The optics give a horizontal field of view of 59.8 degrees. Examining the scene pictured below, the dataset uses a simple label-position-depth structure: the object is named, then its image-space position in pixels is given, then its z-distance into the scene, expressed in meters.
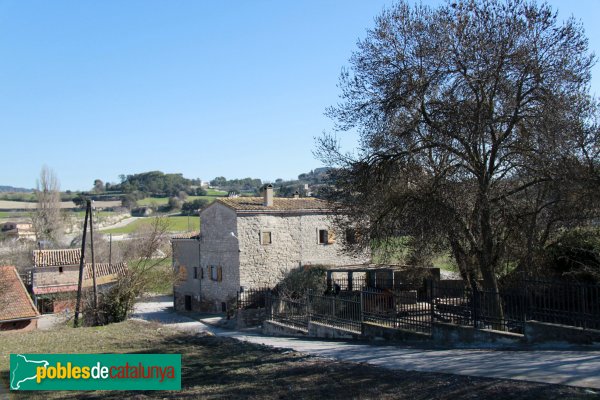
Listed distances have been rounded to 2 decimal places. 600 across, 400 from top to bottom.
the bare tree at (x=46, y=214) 63.91
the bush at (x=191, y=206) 101.64
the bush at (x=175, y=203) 113.81
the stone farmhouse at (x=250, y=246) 34.03
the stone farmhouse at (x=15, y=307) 27.52
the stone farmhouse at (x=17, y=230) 71.16
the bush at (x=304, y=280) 32.09
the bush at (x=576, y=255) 16.91
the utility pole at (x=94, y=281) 22.66
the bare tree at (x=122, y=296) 22.33
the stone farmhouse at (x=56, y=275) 43.73
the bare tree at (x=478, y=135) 13.94
